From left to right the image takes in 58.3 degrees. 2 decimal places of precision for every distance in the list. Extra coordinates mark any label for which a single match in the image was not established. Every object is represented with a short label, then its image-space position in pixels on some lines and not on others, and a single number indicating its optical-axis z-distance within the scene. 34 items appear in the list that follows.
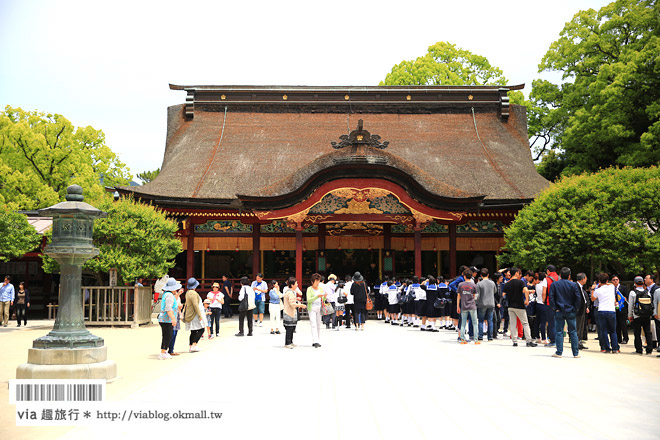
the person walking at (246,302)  15.94
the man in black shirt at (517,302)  13.58
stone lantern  8.55
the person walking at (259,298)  17.56
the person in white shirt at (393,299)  20.27
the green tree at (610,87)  25.70
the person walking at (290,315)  13.23
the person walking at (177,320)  11.99
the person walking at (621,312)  14.41
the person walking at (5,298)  19.78
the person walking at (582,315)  12.91
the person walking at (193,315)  12.38
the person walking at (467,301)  14.10
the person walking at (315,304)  13.59
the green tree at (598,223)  17.81
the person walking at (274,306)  16.83
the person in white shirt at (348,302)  18.14
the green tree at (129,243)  18.91
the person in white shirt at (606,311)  12.75
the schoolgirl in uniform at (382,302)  21.21
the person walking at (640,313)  12.84
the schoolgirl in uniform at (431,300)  17.20
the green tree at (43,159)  33.71
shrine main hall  21.94
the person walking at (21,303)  20.70
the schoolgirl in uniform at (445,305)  16.77
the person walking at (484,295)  14.34
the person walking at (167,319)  11.77
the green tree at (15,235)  19.61
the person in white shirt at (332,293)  17.19
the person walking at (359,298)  17.61
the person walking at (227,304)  19.78
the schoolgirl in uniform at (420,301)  17.83
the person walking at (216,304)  15.87
